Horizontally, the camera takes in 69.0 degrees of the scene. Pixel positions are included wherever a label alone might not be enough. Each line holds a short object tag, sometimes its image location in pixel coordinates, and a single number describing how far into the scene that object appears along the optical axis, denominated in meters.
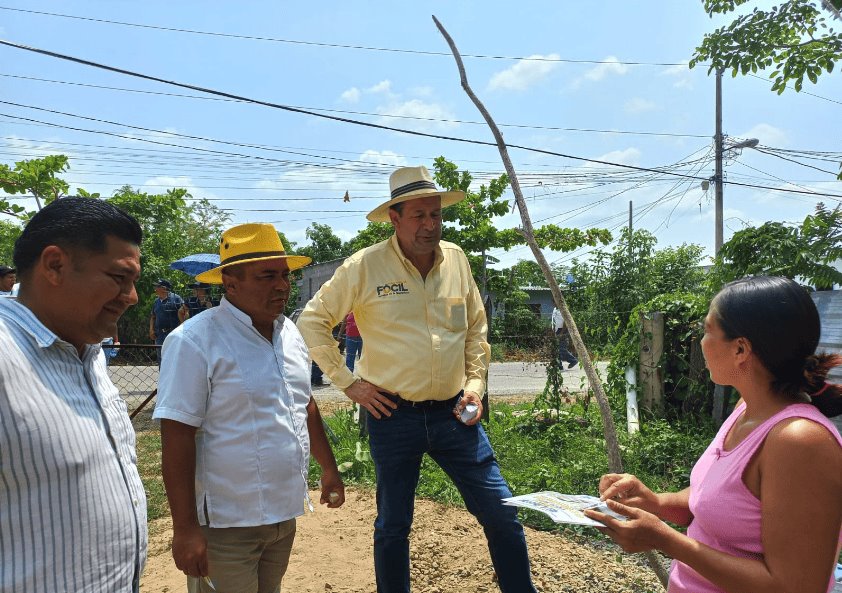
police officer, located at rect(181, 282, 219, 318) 10.95
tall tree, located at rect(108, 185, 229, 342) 12.78
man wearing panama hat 2.92
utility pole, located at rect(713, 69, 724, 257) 19.50
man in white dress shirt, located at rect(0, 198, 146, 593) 1.34
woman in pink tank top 1.41
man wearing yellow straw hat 2.13
